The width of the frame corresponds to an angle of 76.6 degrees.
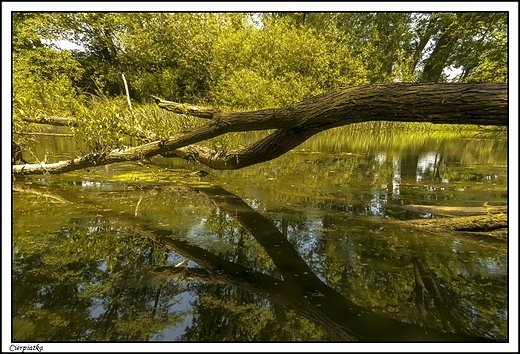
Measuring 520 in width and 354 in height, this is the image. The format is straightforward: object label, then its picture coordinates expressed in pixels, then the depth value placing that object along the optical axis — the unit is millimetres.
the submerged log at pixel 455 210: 3816
